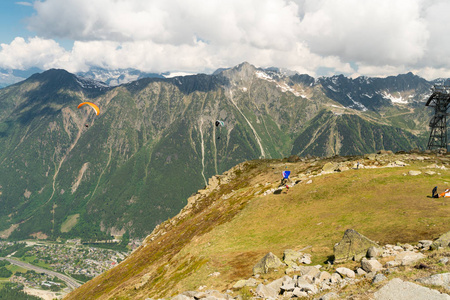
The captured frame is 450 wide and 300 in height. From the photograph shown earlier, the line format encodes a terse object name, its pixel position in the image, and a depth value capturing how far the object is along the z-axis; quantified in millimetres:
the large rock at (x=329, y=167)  69562
